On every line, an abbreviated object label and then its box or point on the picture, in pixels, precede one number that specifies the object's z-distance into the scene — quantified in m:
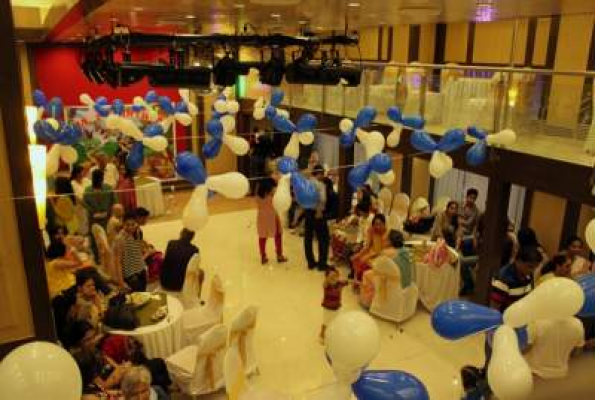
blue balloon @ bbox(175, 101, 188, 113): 9.14
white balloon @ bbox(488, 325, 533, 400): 2.24
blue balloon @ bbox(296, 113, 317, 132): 6.38
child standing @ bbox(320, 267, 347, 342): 5.50
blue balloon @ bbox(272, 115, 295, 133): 6.78
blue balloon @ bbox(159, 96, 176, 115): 9.06
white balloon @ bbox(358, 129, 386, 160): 5.61
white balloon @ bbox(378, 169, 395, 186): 5.80
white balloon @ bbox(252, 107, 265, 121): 8.55
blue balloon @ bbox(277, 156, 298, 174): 4.18
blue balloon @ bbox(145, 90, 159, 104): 10.67
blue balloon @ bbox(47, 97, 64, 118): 8.95
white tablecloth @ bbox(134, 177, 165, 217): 10.59
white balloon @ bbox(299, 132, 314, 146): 6.43
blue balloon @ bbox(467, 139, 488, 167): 5.64
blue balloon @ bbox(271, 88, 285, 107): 8.73
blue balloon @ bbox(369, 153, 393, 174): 4.94
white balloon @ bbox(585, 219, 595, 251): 2.90
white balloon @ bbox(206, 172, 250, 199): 3.45
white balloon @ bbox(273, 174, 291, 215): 3.94
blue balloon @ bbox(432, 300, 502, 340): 2.57
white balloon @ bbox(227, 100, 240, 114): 8.53
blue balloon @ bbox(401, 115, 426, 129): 5.88
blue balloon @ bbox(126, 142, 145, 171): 6.74
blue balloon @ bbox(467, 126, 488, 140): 5.82
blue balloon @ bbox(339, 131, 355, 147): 6.58
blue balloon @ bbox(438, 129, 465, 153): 5.22
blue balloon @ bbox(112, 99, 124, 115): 9.37
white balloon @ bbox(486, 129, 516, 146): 5.39
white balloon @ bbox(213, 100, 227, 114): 8.49
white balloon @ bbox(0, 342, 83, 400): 1.86
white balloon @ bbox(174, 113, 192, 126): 8.65
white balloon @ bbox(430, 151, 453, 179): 5.31
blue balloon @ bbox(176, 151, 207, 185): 3.41
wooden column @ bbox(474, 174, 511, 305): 6.15
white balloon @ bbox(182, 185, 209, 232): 3.41
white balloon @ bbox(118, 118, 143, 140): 7.30
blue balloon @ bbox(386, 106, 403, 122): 6.20
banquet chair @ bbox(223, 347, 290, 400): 3.52
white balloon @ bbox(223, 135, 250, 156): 5.33
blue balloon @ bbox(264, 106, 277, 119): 7.24
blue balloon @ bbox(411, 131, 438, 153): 5.37
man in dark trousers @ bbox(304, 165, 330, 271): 7.80
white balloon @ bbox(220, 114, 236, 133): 7.53
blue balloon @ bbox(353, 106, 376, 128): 6.15
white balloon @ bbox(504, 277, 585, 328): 2.39
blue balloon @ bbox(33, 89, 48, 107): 9.37
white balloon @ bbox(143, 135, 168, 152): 6.70
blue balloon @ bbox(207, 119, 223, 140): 6.06
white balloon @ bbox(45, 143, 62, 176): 6.75
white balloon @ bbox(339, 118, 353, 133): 6.75
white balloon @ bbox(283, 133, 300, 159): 6.19
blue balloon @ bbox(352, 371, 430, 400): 2.46
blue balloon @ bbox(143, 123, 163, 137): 7.25
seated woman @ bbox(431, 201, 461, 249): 7.61
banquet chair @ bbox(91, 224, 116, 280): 5.93
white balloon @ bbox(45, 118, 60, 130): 6.87
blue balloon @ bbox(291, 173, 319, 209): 3.91
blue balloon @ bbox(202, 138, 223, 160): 5.66
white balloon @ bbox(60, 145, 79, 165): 6.85
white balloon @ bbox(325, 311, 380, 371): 2.38
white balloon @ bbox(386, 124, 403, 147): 6.25
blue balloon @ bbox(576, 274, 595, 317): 2.70
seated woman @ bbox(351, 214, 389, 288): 6.73
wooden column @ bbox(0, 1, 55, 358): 2.66
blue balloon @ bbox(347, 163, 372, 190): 5.00
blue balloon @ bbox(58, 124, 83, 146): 6.62
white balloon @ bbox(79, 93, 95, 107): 10.27
